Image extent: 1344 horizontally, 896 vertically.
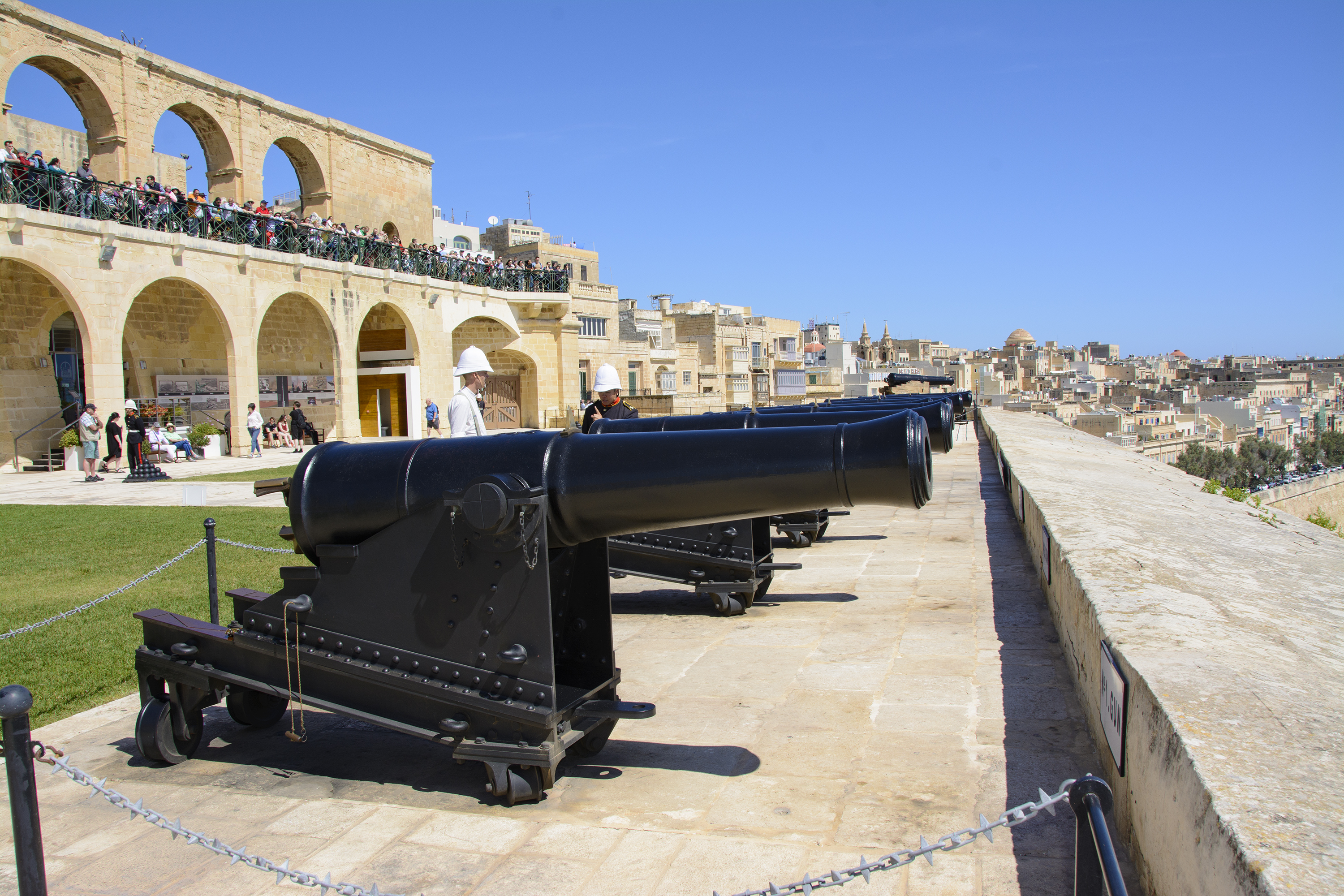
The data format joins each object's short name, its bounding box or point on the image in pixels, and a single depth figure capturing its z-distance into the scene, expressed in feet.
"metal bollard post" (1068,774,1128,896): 5.10
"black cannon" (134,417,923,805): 9.56
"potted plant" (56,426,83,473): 58.65
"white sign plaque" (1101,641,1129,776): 7.86
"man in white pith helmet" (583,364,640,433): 23.08
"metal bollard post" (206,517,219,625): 16.94
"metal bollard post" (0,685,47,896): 7.12
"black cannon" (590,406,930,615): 18.24
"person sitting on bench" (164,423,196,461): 65.46
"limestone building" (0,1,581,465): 59.67
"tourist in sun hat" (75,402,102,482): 53.16
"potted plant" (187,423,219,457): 67.41
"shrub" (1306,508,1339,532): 45.34
